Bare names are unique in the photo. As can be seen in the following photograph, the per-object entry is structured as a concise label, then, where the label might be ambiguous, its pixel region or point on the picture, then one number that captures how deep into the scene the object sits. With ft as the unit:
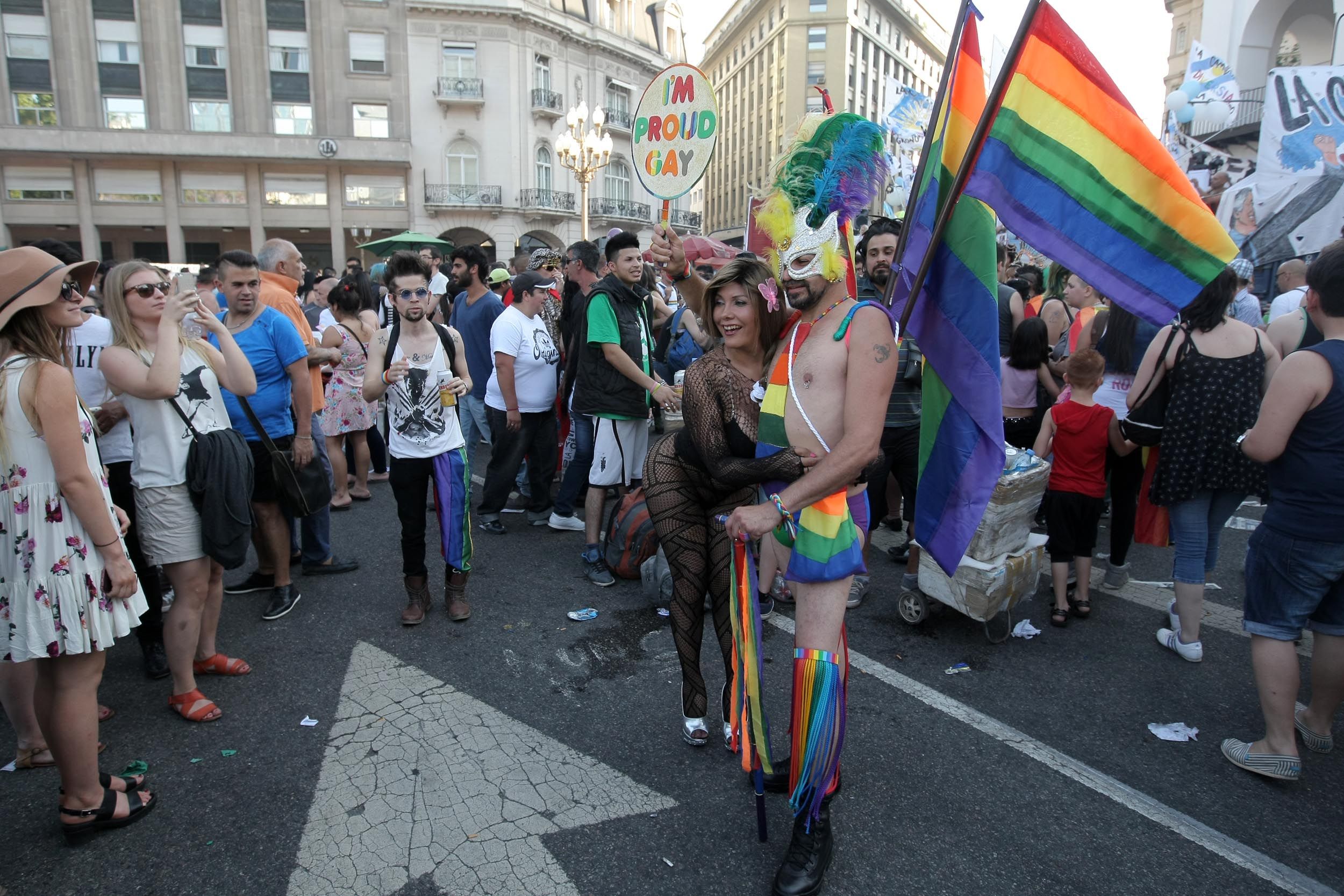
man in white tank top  13.32
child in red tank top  13.84
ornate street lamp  46.14
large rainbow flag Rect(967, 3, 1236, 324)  6.74
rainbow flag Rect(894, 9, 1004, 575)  7.65
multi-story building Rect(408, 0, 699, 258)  113.39
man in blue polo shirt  13.39
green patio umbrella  48.42
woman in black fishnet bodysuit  8.42
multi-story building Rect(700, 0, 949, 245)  205.98
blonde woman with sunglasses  9.99
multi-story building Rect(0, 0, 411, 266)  103.91
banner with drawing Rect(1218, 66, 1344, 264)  24.30
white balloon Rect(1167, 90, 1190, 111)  43.24
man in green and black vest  15.62
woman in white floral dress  7.63
